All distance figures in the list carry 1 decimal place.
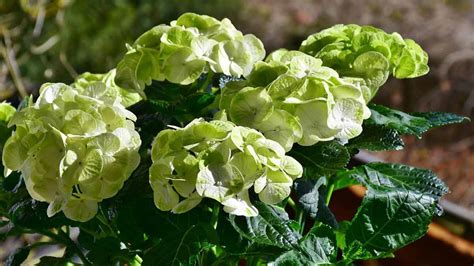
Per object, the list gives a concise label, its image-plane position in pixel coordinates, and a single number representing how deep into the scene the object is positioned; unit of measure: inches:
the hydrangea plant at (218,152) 46.6
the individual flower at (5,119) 52.9
